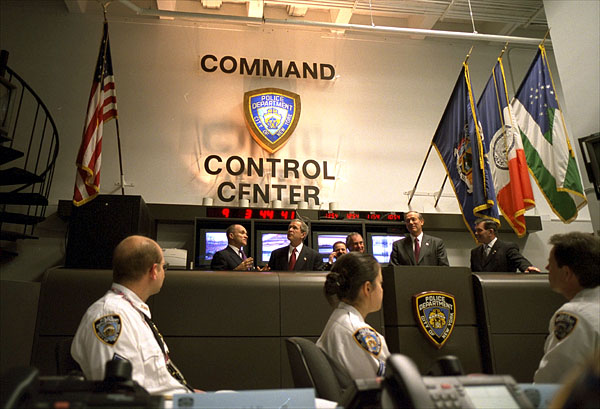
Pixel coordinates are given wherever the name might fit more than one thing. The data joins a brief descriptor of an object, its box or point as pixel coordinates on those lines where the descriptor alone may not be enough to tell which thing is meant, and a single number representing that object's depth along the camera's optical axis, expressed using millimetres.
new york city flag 4883
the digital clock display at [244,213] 6367
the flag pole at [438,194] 7111
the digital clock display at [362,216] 6645
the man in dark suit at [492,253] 4945
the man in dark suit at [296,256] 5316
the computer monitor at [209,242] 6223
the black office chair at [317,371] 1809
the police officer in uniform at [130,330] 1819
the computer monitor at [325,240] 6484
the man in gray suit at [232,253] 5016
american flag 5164
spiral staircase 5594
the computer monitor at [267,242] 6367
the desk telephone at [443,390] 874
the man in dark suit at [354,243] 5141
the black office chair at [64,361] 1864
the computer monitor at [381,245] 6593
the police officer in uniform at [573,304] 1785
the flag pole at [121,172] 6434
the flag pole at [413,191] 7035
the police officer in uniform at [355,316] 2043
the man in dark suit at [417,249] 5270
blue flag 5027
